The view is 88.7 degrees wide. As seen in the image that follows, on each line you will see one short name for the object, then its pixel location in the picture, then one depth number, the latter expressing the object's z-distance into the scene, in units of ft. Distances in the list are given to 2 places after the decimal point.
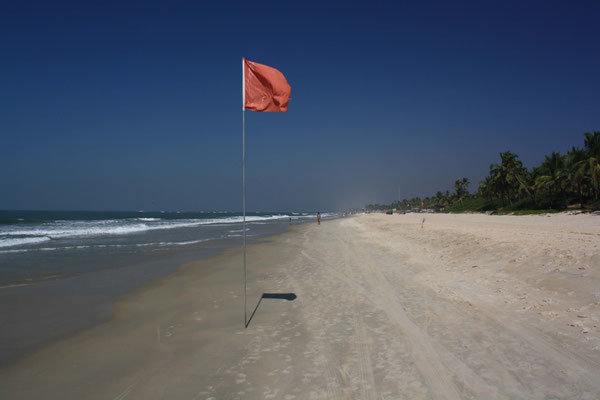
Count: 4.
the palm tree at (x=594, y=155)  123.65
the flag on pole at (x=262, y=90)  23.07
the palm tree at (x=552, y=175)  161.58
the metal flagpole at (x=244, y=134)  22.08
